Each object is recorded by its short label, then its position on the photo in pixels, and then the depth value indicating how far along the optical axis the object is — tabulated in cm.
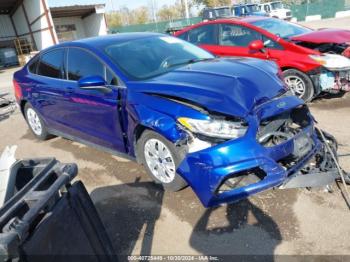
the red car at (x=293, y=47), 573
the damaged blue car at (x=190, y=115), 287
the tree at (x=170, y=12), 7902
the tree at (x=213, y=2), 6276
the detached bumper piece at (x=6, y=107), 862
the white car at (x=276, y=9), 2756
